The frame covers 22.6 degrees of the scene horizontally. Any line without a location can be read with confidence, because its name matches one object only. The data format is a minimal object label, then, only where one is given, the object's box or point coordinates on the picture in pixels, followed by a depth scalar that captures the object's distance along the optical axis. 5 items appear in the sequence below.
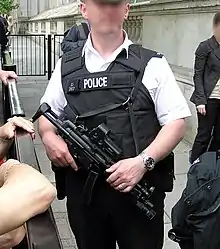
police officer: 2.51
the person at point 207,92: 5.99
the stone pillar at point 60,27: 23.41
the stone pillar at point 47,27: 28.75
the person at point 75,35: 6.39
